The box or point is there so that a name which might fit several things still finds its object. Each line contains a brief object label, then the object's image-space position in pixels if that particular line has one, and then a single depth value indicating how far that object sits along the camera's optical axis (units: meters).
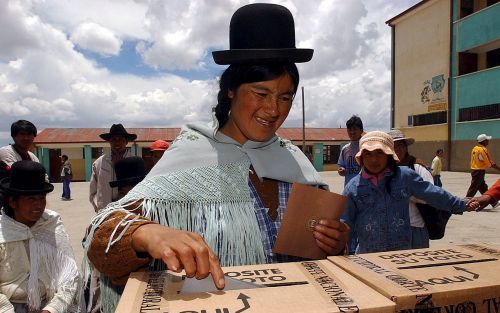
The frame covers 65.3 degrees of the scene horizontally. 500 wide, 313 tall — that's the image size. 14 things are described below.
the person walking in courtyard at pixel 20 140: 4.01
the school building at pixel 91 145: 24.27
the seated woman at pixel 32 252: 2.39
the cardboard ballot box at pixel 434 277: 0.84
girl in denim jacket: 2.88
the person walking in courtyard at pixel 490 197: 2.85
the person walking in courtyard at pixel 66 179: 13.14
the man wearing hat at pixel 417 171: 3.00
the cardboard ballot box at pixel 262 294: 0.78
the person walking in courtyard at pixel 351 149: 5.38
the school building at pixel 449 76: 18.95
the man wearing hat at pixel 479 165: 8.52
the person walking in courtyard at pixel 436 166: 9.34
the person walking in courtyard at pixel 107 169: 4.39
